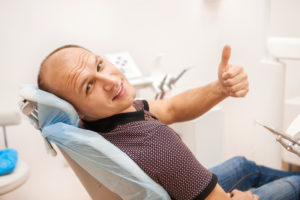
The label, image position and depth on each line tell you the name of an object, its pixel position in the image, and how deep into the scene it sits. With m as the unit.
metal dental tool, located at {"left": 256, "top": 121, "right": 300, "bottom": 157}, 0.80
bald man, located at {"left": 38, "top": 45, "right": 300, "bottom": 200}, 0.83
